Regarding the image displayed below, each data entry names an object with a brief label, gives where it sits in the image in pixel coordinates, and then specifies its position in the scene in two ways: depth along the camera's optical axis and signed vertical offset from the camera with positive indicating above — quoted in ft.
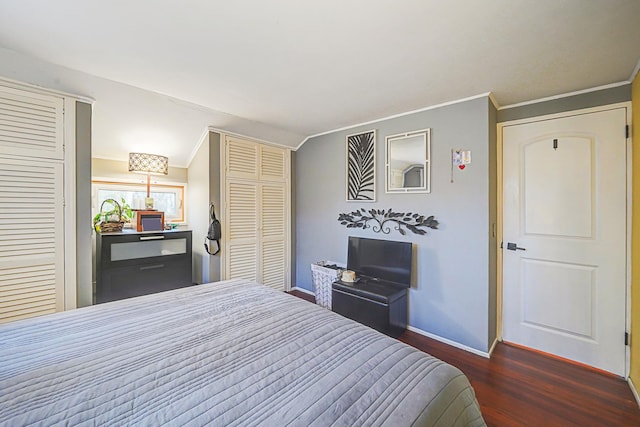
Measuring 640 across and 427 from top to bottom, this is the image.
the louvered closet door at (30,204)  6.17 +0.25
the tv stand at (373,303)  8.22 -3.01
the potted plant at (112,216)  8.64 -0.05
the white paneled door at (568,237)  6.75 -0.64
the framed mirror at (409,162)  8.66 +1.85
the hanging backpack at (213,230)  9.75 -0.60
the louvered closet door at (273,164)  11.67 +2.38
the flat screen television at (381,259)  8.86 -1.66
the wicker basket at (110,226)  8.52 -0.38
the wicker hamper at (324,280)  10.28 -2.68
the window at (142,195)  9.88 +0.80
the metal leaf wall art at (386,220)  8.74 -0.20
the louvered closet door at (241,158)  10.44 +2.38
